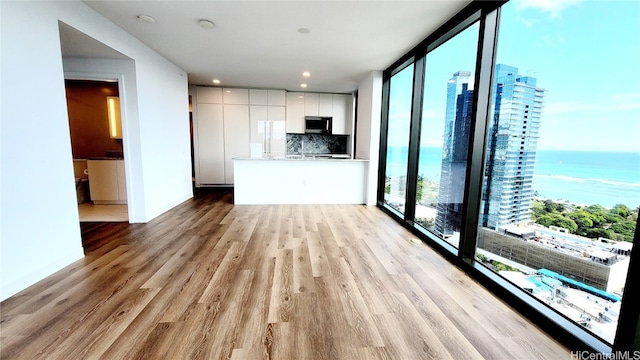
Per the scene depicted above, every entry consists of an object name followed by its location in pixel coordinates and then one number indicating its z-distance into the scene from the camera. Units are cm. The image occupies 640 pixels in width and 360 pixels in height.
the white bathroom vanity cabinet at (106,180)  426
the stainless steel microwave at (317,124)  640
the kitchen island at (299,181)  472
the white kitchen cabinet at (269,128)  616
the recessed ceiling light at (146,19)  266
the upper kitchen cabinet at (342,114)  649
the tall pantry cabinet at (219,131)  599
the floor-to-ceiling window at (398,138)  377
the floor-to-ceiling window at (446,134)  254
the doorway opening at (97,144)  428
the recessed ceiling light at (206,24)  272
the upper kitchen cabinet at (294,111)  631
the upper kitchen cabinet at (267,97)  608
